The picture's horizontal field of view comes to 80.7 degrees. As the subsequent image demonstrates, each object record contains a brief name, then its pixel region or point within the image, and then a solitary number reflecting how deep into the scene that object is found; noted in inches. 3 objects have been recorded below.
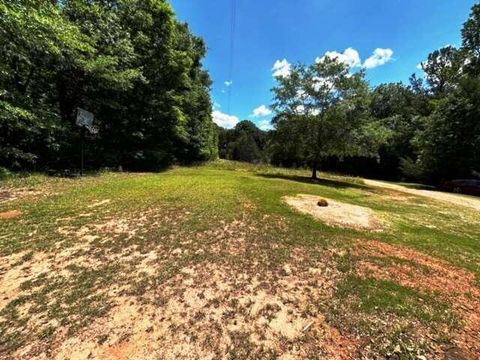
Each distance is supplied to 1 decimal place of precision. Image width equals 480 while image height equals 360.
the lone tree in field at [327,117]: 641.0
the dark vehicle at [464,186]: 741.3
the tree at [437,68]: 1517.0
